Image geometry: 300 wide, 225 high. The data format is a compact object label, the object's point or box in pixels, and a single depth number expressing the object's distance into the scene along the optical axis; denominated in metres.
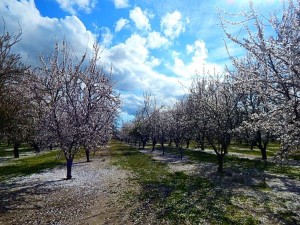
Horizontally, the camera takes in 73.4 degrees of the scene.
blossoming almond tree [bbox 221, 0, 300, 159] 7.30
